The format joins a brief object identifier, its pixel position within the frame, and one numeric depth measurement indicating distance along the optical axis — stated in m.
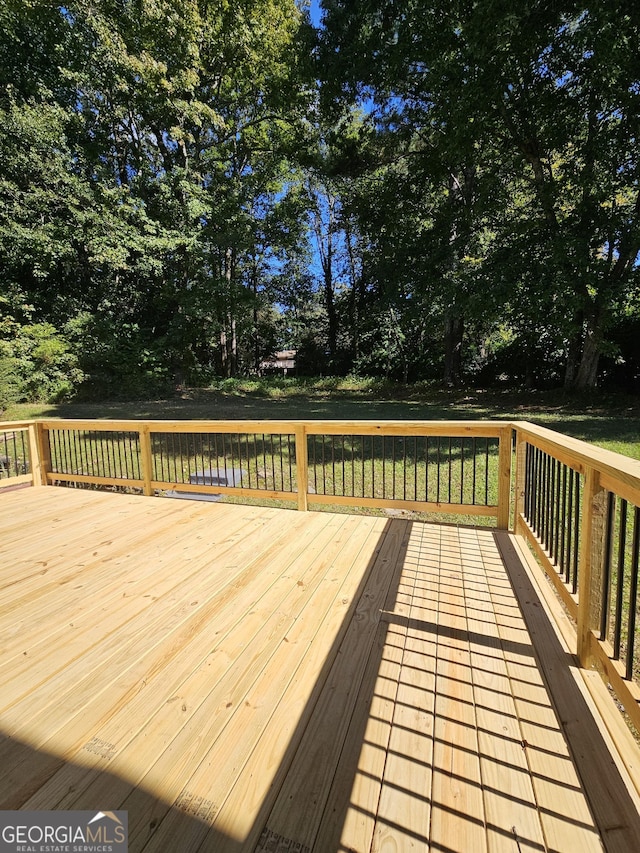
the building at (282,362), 21.17
